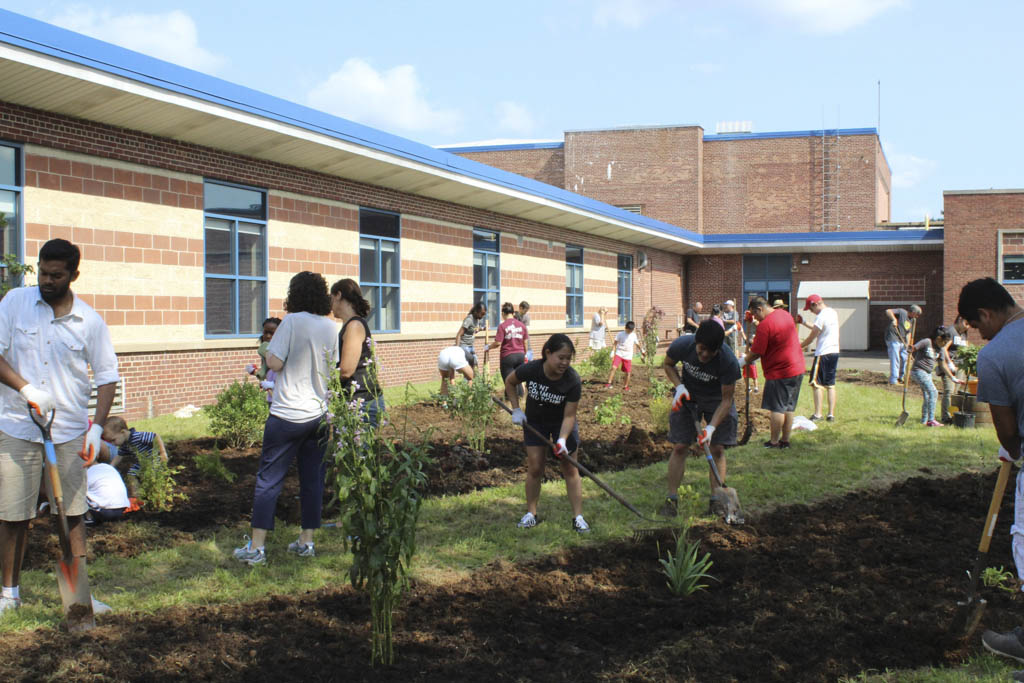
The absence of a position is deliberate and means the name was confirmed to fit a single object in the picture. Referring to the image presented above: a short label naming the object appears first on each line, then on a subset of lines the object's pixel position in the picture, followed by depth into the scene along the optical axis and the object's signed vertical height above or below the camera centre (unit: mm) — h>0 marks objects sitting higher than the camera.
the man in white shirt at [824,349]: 11867 -410
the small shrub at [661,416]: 11141 -1288
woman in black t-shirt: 5906 -673
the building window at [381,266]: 15625 +982
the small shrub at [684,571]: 4863 -1460
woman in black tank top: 5707 -111
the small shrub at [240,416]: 9086 -1065
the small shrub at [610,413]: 11555 -1299
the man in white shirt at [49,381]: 4121 -318
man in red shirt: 9422 -500
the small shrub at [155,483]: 6512 -1288
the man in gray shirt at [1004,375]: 3814 -249
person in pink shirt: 12727 -359
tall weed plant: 3828 -928
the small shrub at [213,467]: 7371 -1320
